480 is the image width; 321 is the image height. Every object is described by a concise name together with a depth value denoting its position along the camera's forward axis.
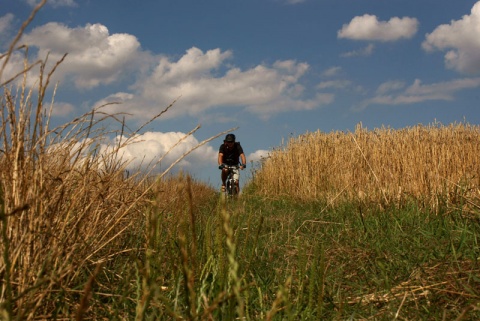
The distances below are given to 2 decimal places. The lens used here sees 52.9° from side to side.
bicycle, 12.47
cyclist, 12.63
